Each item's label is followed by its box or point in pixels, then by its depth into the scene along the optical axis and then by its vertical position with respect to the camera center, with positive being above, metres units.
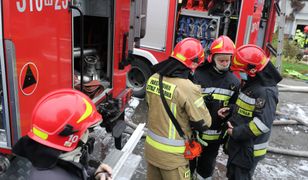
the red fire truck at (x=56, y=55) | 1.96 -0.47
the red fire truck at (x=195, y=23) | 5.29 -0.31
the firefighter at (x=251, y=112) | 2.63 -0.85
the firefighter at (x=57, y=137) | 1.44 -0.64
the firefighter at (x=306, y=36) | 14.39 -1.17
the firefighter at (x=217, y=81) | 3.02 -0.69
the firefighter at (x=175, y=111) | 2.48 -0.82
